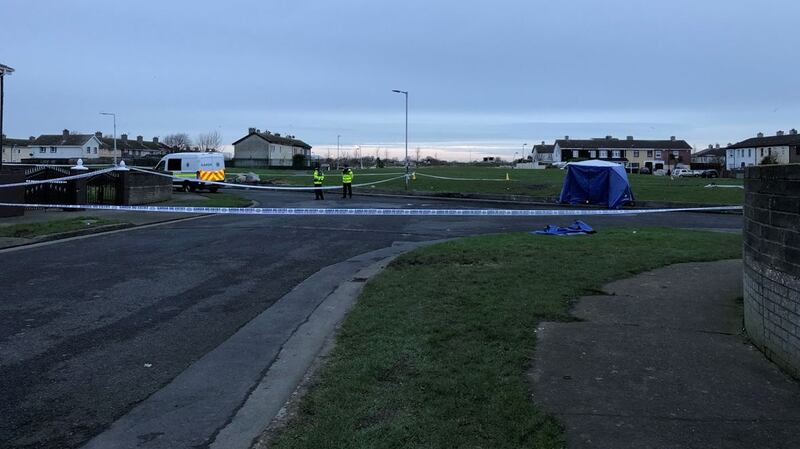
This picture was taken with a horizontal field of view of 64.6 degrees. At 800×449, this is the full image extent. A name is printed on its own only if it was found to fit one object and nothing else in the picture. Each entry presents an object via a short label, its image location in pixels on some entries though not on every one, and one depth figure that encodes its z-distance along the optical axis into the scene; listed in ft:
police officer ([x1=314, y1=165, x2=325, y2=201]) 88.28
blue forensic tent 83.15
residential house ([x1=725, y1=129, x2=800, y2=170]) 280.92
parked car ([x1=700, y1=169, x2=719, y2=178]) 229.04
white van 112.47
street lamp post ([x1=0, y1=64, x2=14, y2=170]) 61.21
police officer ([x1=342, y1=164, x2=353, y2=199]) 92.89
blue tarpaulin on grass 46.47
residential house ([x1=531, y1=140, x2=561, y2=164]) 479.33
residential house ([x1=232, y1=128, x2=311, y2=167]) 325.42
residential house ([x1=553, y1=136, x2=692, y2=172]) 399.24
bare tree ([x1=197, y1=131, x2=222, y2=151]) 389.80
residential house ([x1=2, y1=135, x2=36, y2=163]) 309.22
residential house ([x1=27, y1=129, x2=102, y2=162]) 314.76
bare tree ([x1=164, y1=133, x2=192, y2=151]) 407.44
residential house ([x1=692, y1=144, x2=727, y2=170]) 422.00
